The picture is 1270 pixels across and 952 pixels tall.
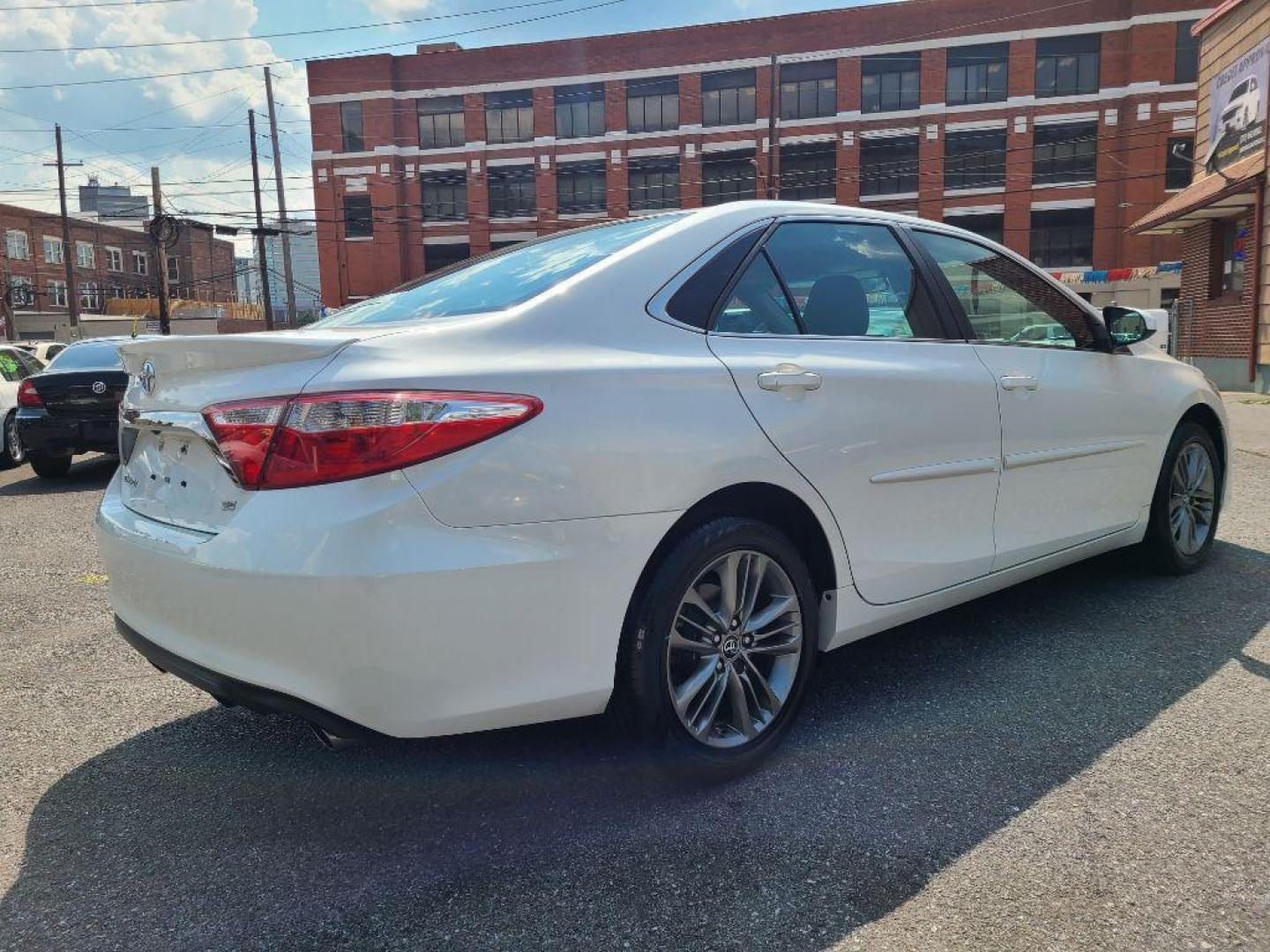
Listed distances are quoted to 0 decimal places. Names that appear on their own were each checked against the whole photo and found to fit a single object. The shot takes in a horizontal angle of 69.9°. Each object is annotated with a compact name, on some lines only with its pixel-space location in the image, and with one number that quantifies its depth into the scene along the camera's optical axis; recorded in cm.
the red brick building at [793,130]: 3925
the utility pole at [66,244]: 4147
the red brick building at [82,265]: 5641
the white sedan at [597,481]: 199
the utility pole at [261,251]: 3531
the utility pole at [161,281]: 3206
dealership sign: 1627
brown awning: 1639
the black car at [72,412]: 873
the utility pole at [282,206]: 3831
